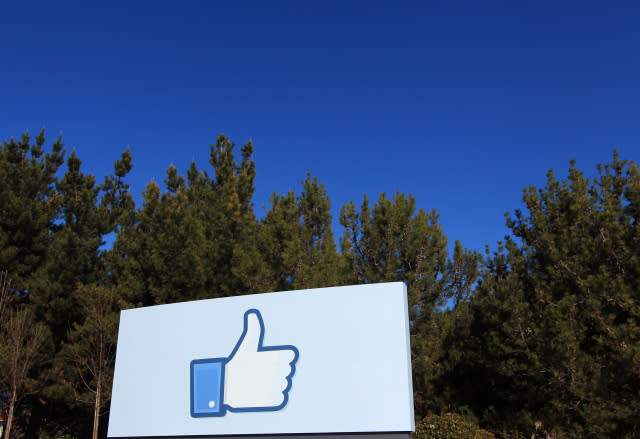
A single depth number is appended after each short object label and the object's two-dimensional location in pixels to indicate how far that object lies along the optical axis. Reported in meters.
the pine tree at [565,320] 8.98
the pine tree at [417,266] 11.48
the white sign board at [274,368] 5.63
